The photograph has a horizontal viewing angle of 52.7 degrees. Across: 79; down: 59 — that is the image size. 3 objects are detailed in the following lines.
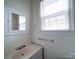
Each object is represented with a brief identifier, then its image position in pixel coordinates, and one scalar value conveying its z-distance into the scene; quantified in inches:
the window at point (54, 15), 47.9
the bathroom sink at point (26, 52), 39.4
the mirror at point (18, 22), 39.9
